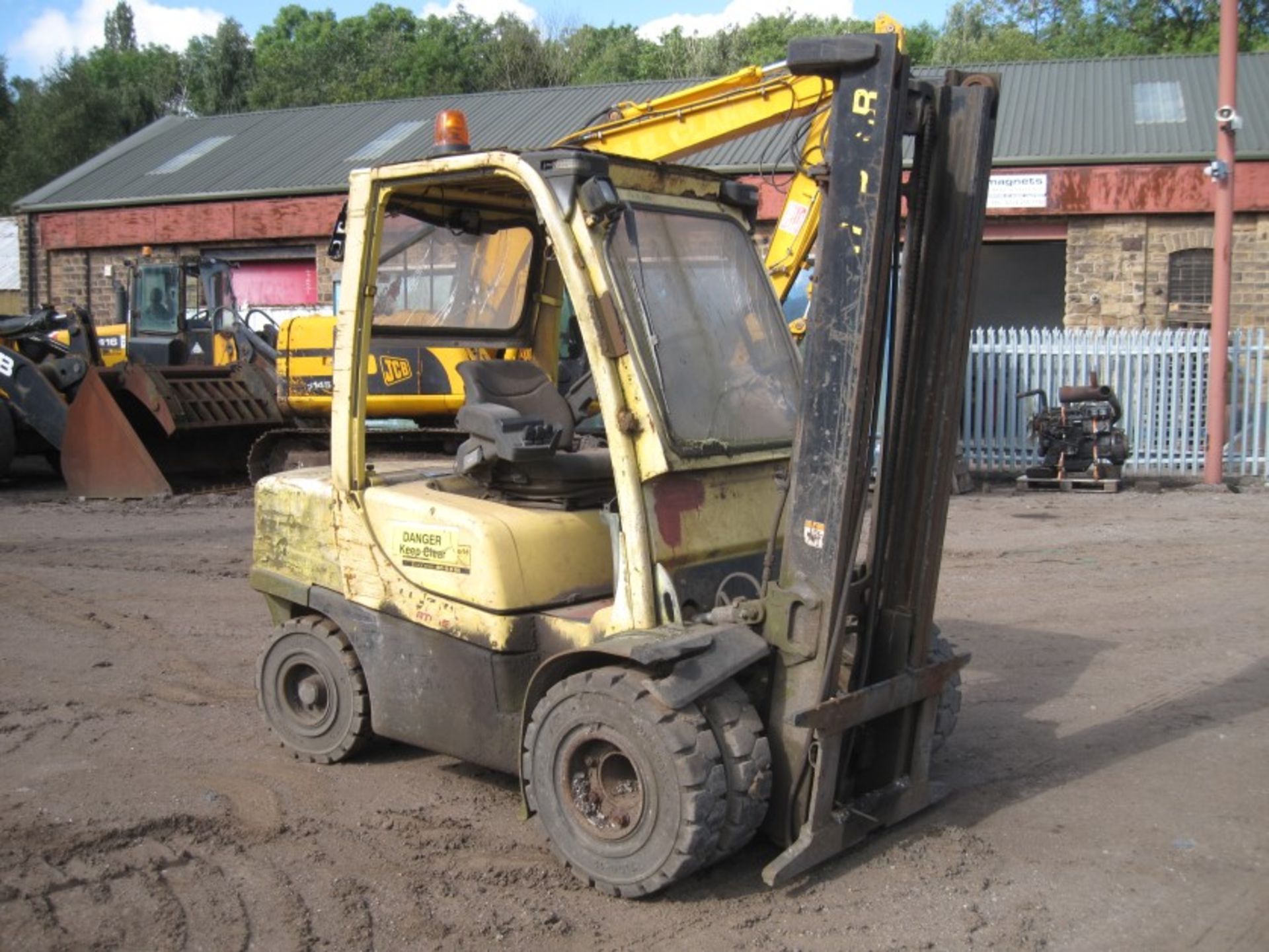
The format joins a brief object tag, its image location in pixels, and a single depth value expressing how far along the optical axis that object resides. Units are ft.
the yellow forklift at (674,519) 13.35
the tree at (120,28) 247.50
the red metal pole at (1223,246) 48.21
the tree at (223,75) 189.98
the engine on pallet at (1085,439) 49.70
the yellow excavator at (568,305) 31.14
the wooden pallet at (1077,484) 49.57
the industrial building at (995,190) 65.98
